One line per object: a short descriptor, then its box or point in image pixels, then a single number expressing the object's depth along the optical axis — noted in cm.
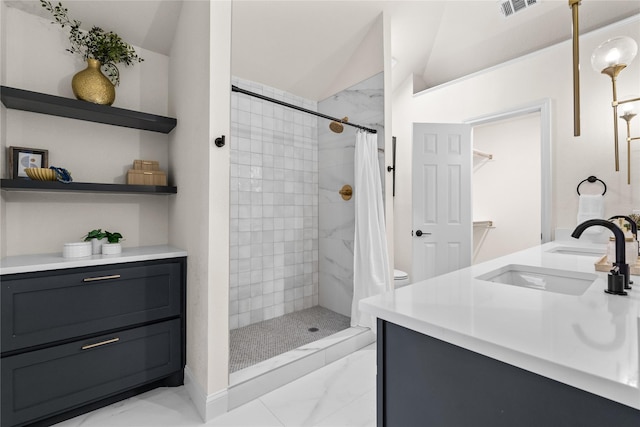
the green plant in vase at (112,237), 183
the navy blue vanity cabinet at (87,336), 141
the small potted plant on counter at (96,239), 180
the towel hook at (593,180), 236
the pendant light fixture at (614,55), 144
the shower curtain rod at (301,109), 178
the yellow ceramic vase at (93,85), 180
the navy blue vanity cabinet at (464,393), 58
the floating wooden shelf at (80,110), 158
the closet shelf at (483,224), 424
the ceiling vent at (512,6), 253
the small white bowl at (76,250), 165
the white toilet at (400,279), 300
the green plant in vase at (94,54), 181
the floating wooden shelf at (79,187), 156
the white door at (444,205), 310
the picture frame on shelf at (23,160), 172
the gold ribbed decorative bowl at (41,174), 165
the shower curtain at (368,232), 244
